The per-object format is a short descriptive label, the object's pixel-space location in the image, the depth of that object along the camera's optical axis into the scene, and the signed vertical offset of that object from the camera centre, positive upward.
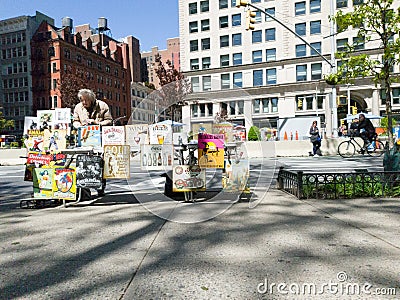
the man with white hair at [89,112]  6.05 +0.76
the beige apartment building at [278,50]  43.72 +14.24
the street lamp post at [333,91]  18.69 +3.32
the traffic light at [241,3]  13.40 +5.93
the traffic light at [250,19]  14.69 +5.80
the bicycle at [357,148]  16.74 -0.19
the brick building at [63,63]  66.00 +19.35
